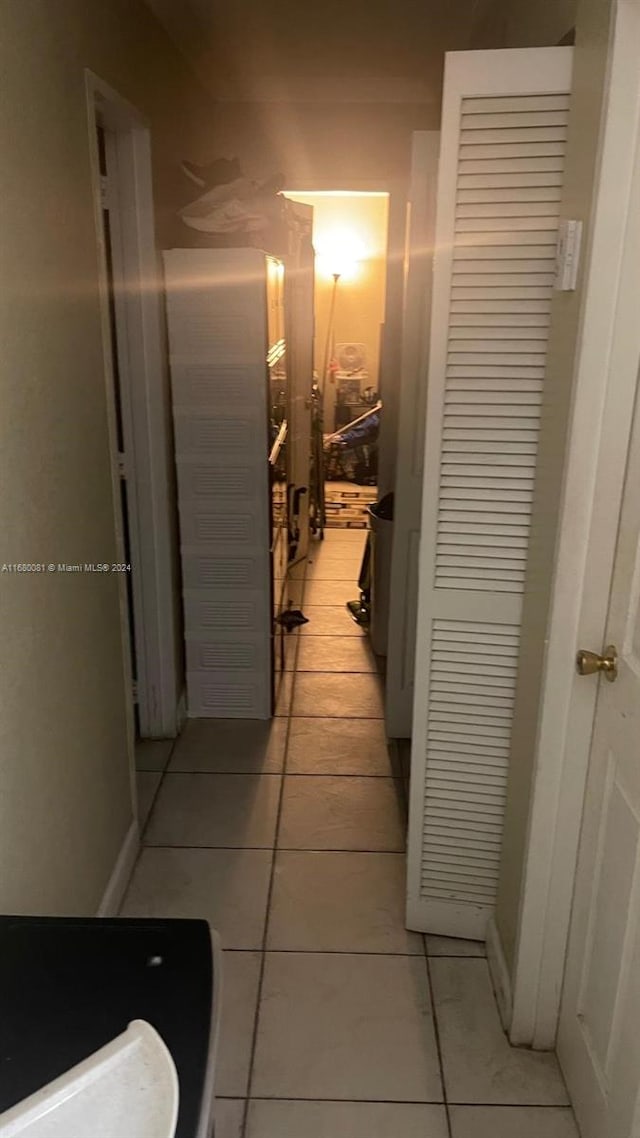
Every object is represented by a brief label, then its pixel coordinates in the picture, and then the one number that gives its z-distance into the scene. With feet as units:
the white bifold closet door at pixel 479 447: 5.11
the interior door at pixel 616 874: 4.50
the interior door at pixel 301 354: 13.88
